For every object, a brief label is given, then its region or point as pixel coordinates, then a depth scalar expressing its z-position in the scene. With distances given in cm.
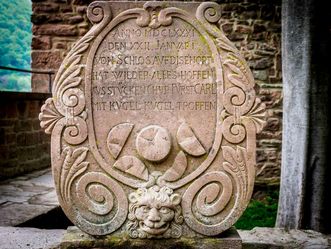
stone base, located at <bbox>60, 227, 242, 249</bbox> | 256
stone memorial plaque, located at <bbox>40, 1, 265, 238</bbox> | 261
